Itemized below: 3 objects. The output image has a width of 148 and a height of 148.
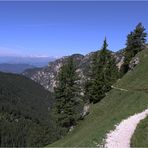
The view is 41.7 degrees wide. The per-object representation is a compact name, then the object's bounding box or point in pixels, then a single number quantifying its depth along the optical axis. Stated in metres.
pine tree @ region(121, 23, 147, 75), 52.34
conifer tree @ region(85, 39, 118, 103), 42.52
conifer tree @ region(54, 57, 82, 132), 39.22
